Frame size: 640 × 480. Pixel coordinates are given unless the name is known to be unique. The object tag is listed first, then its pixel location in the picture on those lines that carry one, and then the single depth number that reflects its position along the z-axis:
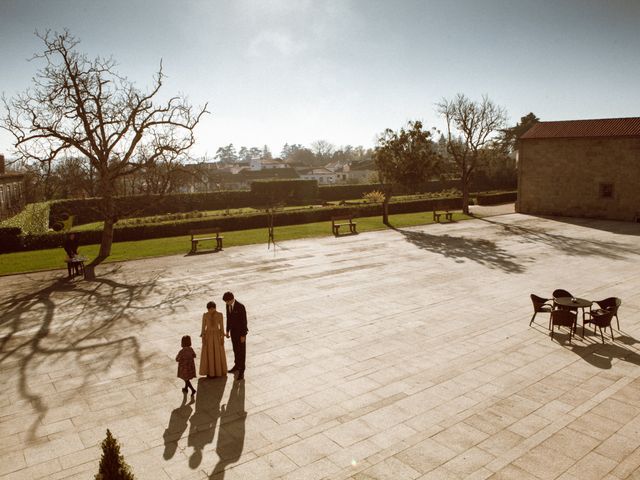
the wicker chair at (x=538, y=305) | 11.96
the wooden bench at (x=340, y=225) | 28.41
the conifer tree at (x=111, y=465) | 4.86
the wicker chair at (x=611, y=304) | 11.22
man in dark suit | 9.31
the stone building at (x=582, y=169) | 33.06
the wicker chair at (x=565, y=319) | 10.99
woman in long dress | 9.23
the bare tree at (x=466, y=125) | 38.94
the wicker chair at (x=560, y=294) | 12.15
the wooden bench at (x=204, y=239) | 23.20
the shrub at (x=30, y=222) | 25.06
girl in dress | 8.58
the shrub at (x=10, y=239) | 23.91
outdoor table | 11.30
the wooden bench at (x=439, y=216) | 34.43
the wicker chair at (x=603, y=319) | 10.82
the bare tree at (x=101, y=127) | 19.34
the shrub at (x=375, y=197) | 41.34
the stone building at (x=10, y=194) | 40.14
